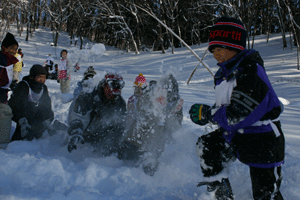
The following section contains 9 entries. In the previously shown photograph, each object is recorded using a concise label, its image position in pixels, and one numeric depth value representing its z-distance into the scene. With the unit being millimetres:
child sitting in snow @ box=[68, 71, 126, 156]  2994
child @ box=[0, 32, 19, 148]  2906
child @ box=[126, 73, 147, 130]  2972
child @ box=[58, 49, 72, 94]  6160
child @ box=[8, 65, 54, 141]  3188
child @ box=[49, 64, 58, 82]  8077
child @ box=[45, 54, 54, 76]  7571
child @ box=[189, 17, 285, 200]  1472
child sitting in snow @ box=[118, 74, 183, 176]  2744
